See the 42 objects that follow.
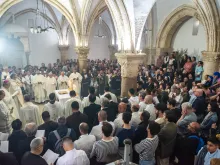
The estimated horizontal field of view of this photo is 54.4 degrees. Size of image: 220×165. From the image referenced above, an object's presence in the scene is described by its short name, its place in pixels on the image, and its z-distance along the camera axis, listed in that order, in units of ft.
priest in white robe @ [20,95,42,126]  19.03
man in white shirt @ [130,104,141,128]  14.25
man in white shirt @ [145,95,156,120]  16.17
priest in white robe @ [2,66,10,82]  30.86
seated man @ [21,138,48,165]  9.31
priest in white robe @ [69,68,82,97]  34.19
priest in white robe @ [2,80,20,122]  20.39
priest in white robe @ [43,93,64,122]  18.28
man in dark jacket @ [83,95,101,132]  16.49
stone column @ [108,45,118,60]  61.98
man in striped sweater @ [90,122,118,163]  10.85
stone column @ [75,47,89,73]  40.14
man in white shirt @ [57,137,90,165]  9.90
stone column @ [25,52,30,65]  53.38
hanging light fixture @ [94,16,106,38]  61.39
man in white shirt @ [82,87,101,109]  20.30
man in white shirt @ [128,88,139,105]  19.48
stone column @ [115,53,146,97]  25.03
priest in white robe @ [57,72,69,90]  33.55
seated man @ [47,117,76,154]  11.73
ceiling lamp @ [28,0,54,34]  49.57
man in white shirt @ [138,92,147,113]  17.24
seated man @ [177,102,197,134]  13.58
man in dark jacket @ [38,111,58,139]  13.21
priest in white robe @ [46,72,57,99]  33.94
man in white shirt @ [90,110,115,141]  12.82
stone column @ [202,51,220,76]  26.91
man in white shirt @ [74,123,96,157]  11.48
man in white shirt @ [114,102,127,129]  13.89
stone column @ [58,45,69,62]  55.77
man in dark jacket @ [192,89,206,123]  16.48
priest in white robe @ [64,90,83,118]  19.88
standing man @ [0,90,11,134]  17.25
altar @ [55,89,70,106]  24.35
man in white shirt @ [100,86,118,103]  20.99
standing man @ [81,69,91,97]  34.19
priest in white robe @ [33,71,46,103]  33.65
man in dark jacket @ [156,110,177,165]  12.01
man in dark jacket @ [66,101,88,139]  14.53
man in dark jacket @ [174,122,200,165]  11.43
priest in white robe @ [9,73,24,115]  24.13
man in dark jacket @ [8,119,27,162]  11.64
